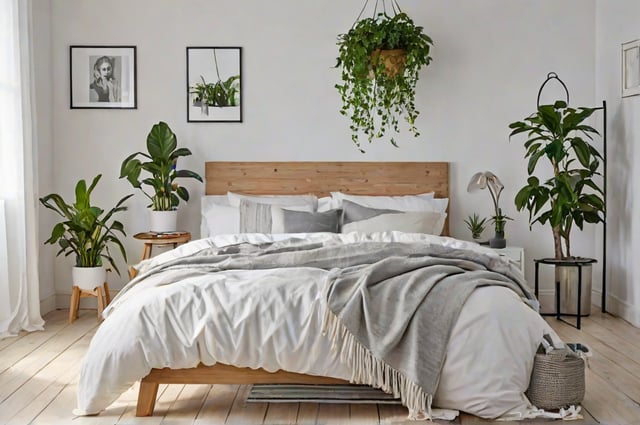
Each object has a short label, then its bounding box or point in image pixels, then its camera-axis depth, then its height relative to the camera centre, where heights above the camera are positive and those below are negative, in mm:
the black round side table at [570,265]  5504 -618
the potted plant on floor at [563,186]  5527 -71
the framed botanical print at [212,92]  6156 +660
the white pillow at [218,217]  5684 -288
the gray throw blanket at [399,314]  3459 -611
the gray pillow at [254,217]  5520 -281
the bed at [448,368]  3430 -846
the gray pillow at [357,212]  5586 -249
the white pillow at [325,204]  5895 -202
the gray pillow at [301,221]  5383 -304
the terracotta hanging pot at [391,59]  5676 +840
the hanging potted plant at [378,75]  5656 +745
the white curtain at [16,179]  5242 -7
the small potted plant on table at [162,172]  5762 +39
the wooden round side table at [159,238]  5676 -437
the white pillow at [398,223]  5367 -320
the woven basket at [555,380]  3453 -892
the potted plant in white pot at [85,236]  5617 -411
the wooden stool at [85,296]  5680 -859
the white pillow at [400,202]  5871 -187
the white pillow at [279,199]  5848 -166
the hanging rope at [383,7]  6088 +1297
